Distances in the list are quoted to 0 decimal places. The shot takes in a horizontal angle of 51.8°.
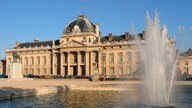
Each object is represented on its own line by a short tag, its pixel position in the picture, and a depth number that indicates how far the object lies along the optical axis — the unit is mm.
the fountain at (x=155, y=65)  12378
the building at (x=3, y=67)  73117
